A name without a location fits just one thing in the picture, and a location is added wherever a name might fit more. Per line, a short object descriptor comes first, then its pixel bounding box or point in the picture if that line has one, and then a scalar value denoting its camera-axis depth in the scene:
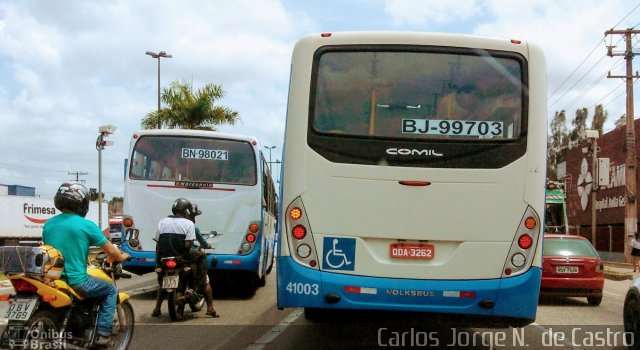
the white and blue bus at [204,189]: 12.81
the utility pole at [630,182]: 30.61
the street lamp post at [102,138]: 23.78
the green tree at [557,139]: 69.25
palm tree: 31.05
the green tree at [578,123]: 68.19
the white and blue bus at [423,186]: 6.59
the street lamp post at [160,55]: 39.83
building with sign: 40.03
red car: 13.58
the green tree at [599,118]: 64.19
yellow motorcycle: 5.54
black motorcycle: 9.81
